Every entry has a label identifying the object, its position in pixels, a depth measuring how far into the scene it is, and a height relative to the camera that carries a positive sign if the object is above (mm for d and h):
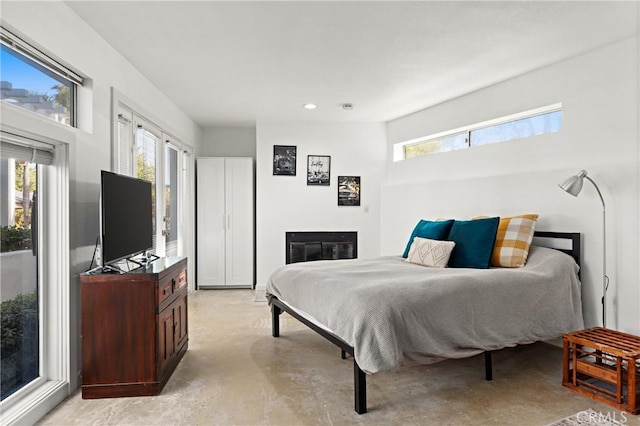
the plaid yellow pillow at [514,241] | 3436 -268
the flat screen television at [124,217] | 2611 -37
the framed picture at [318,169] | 6156 +623
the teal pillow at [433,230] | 4020 -203
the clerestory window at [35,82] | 2195 +782
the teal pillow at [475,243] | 3523 -292
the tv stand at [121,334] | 2584 -781
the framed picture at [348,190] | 6223 +302
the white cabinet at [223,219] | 6188 -120
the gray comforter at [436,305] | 2393 -631
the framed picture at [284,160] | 6094 +753
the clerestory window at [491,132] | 3839 +855
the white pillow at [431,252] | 3645 -386
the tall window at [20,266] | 2262 -318
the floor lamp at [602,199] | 3121 +53
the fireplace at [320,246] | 6125 -525
